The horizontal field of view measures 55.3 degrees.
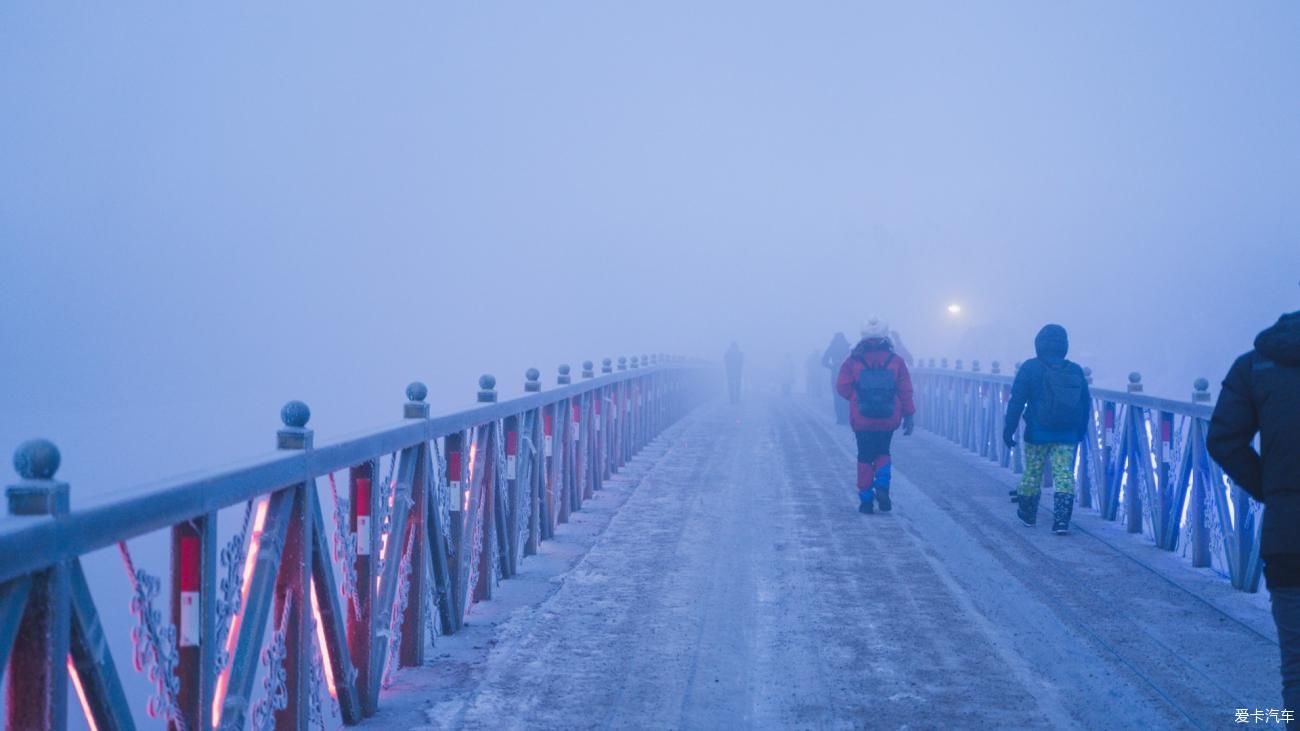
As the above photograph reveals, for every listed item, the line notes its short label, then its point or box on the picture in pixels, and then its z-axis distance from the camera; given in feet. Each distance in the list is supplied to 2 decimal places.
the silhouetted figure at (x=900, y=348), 89.92
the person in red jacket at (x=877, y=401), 39.86
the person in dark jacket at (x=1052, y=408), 36.42
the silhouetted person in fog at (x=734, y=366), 136.15
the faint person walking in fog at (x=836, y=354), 88.27
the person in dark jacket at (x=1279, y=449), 13.82
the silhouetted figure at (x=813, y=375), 161.27
